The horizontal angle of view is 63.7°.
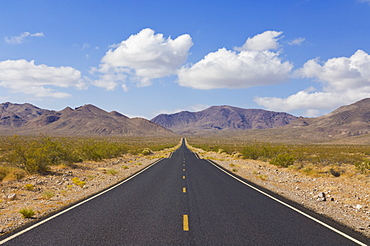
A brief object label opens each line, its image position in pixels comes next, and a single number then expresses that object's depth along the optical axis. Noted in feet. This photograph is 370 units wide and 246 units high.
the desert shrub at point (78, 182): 50.91
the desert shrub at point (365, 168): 67.46
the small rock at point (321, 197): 40.78
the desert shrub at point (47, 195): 39.40
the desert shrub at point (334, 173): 68.03
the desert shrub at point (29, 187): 44.56
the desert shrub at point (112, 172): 68.31
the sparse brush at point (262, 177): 64.30
